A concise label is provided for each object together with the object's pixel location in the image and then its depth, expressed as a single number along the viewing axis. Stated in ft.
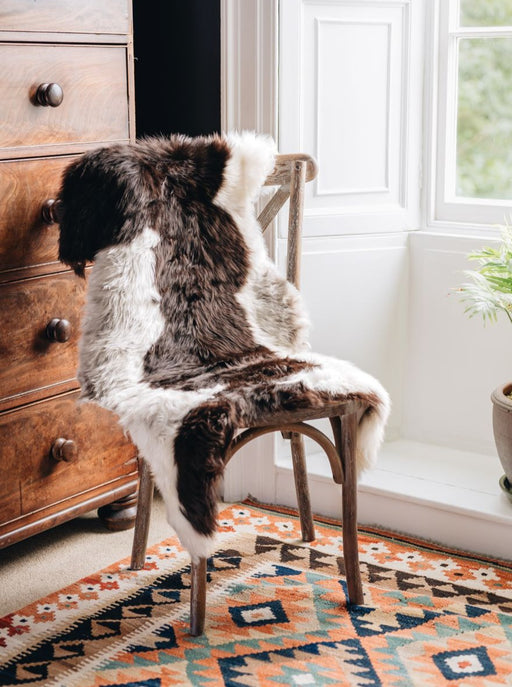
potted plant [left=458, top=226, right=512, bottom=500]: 7.68
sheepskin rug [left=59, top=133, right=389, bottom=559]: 5.98
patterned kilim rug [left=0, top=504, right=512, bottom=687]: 6.05
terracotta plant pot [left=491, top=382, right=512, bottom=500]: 7.76
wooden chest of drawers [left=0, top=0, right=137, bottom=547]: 6.77
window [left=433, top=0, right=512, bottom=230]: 9.20
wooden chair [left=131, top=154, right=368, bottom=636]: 6.37
